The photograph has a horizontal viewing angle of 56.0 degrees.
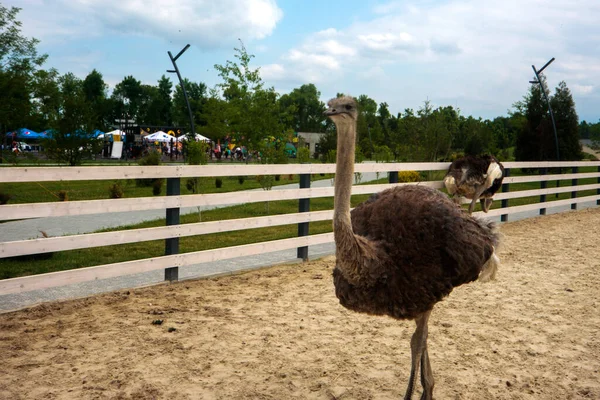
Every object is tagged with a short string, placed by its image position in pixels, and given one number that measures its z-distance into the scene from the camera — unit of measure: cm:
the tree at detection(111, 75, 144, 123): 7538
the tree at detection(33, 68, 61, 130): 2513
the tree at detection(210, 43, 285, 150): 2473
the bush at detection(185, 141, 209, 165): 1145
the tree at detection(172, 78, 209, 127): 6862
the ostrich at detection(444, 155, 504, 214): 924
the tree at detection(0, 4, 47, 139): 2134
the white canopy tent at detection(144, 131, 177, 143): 3641
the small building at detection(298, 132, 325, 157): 6700
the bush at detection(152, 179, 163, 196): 1519
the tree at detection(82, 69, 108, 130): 7393
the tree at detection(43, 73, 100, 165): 2225
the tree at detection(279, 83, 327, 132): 7494
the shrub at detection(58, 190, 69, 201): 1190
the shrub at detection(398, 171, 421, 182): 1927
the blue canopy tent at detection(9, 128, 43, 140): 4311
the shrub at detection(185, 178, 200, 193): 1398
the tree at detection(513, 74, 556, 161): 2761
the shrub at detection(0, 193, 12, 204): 1020
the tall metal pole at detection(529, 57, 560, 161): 2323
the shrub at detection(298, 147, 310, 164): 1927
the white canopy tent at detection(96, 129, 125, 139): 4319
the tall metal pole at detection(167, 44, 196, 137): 2461
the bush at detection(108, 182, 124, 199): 1325
